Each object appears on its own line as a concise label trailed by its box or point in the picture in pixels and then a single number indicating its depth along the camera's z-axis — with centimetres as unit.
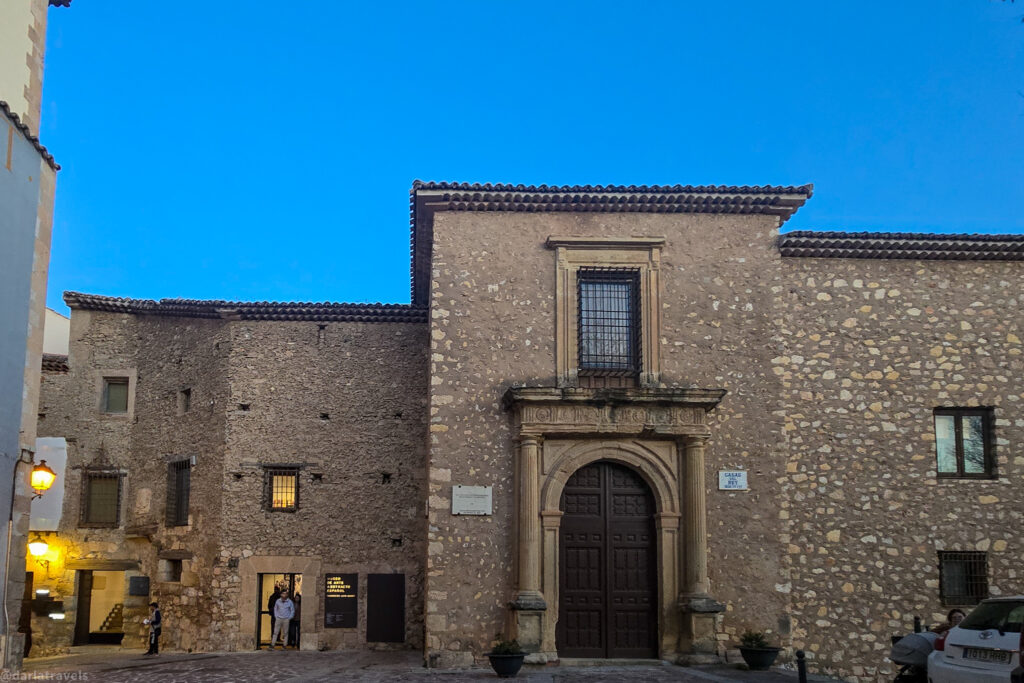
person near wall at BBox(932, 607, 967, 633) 1420
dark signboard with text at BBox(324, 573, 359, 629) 2075
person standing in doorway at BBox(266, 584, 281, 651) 2102
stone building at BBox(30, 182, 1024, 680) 1634
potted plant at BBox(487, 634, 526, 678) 1453
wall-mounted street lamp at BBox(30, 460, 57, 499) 1454
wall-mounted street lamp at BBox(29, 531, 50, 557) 1923
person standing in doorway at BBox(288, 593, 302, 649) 2161
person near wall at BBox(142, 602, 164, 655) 2066
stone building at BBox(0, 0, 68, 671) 1343
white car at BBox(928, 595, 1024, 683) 973
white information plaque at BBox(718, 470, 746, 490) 1677
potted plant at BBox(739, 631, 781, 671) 1526
